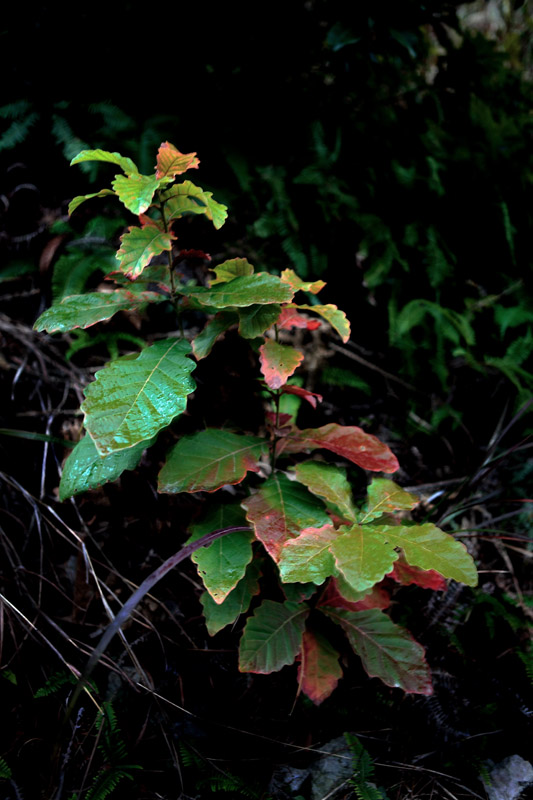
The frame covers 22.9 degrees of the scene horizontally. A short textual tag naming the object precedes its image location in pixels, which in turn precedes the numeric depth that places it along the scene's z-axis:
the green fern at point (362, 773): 0.99
